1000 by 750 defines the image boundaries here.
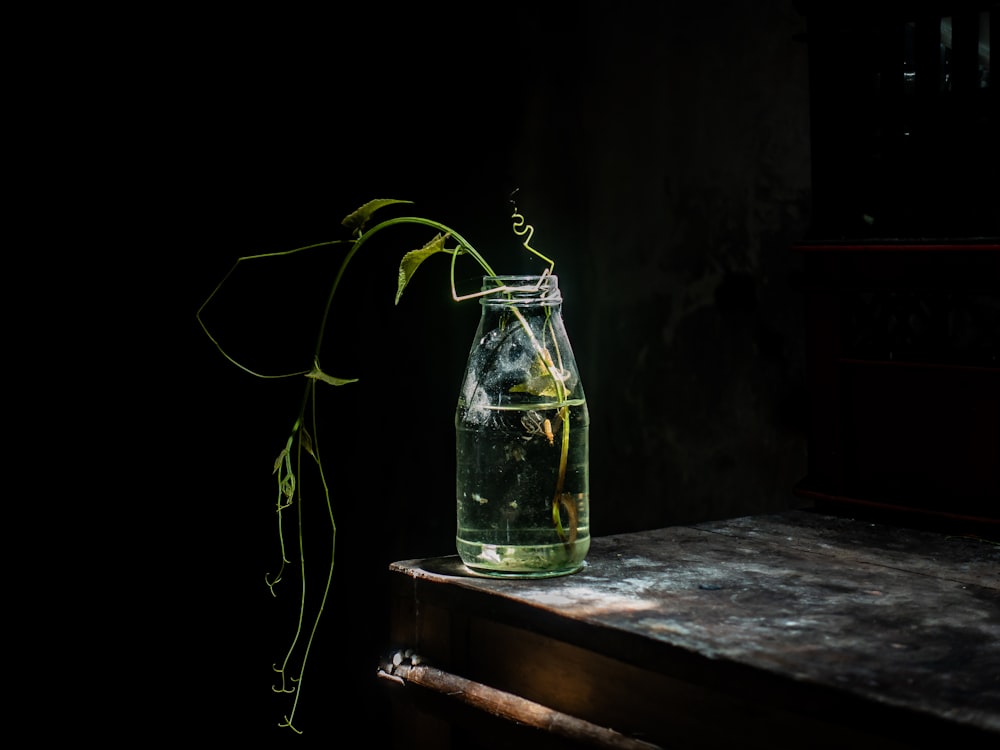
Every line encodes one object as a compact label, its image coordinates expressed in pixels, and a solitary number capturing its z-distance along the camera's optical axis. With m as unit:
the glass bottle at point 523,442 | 1.36
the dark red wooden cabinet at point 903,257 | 1.68
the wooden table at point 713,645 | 1.02
